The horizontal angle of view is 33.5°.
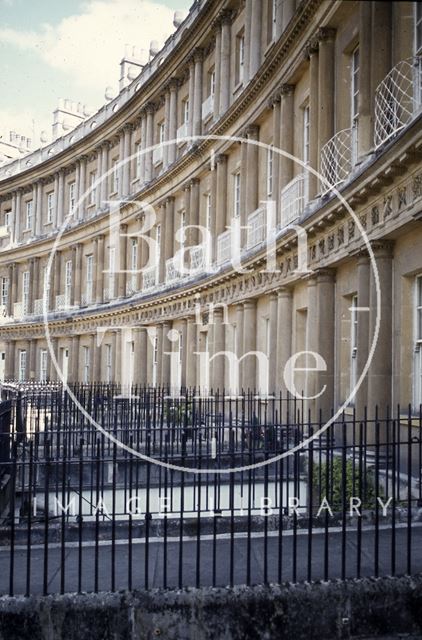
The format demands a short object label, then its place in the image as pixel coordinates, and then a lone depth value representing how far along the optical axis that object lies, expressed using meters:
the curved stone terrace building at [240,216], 12.08
